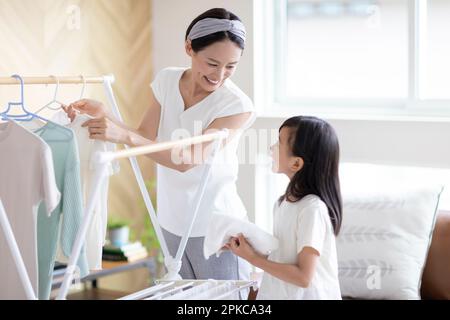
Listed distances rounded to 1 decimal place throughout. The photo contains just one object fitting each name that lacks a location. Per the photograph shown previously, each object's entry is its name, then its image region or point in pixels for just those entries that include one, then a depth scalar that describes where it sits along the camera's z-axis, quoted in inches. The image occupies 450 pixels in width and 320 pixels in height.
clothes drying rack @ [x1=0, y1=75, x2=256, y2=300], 74.7
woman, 104.4
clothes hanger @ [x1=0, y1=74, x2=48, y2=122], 94.3
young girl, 86.0
